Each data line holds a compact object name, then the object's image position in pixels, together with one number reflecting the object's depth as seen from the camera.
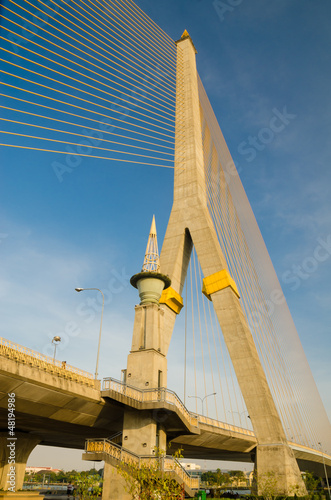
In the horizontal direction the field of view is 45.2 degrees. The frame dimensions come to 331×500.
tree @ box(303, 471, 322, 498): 67.65
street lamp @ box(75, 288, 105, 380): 25.45
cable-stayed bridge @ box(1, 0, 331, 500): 22.11
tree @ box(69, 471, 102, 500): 20.06
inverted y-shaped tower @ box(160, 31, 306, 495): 28.83
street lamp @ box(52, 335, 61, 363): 31.67
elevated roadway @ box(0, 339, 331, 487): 17.92
